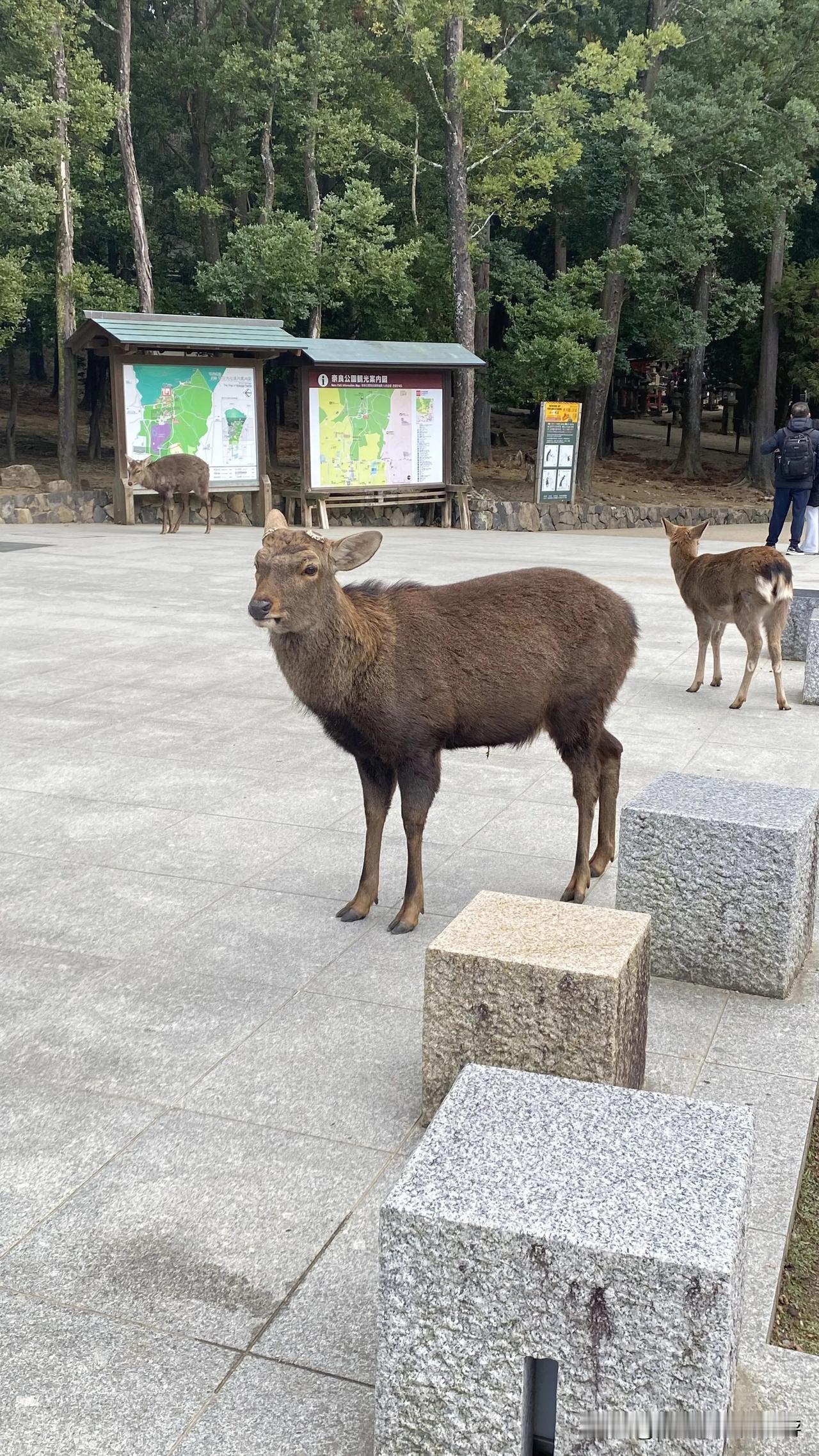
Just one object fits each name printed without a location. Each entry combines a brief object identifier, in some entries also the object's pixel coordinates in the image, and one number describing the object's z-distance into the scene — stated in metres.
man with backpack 17.27
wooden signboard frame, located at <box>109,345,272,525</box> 21.09
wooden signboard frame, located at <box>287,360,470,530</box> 22.38
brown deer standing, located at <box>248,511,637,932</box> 5.17
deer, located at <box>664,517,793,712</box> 9.07
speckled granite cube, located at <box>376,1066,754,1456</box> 2.24
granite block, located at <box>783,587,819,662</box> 11.17
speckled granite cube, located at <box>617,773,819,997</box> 4.81
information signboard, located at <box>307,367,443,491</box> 22.59
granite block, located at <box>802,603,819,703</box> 9.62
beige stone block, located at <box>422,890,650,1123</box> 3.62
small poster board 25.97
